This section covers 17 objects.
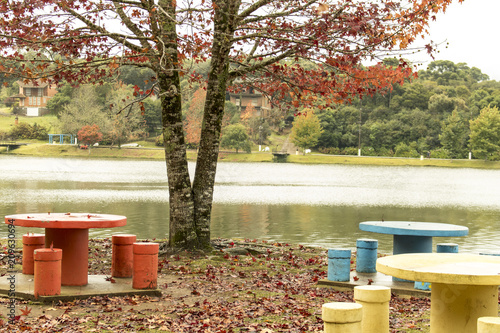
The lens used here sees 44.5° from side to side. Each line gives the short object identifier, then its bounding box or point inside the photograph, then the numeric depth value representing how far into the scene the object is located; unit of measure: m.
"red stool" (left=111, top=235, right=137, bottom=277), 10.55
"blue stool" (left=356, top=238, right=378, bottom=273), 11.70
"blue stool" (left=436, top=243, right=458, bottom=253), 11.08
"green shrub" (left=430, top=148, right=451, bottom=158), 95.50
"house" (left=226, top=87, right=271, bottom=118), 120.12
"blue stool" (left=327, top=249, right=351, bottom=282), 10.68
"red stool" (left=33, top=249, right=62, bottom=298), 8.54
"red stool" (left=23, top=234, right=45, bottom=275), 10.36
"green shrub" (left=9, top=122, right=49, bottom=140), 101.75
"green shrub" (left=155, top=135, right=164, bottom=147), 93.55
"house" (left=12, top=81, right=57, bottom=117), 116.12
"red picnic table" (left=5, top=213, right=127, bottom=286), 9.45
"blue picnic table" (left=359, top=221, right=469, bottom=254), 11.06
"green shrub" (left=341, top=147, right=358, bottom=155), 97.38
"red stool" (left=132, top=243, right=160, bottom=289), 9.48
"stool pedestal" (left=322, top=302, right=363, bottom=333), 4.84
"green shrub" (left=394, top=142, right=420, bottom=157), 94.19
